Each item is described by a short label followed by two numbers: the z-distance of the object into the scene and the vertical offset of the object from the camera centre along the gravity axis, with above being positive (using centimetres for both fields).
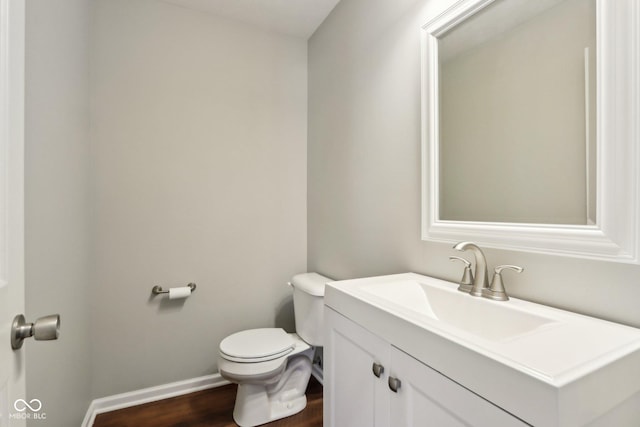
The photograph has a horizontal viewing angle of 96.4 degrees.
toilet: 151 -82
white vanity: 48 -32
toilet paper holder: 177 -48
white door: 54 +3
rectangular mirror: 68 +26
